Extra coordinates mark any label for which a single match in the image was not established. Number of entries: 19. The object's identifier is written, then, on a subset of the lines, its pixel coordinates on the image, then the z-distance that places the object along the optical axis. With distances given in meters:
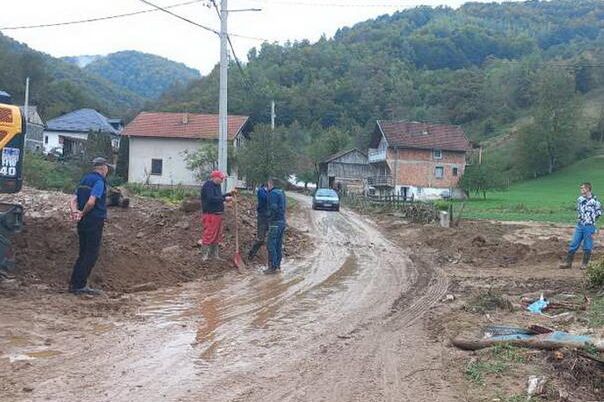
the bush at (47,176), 34.62
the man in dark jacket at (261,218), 13.53
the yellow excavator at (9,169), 8.95
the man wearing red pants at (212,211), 12.88
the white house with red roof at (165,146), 56.19
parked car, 39.91
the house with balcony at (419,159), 71.56
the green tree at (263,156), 45.06
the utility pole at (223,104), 17.86
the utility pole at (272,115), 45.77
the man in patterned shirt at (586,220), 13.88
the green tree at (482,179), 60.31
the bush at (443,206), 41.38
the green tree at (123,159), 58.94
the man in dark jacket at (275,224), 12.95
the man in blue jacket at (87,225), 9.27
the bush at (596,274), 10.78
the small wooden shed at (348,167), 81.38
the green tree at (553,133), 85.81
